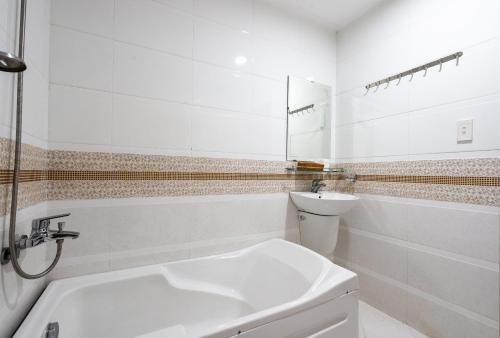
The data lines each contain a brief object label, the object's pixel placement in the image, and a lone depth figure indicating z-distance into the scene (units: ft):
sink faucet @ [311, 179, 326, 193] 6.50
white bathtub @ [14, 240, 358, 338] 3.10
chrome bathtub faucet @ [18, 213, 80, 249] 2.86
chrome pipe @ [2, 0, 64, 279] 2.55
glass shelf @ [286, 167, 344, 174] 6.35
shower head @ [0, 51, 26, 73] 1.91
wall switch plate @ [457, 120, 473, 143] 4.42
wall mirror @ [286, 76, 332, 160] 6.45
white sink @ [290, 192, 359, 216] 5.50
